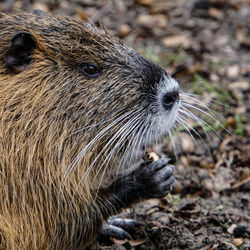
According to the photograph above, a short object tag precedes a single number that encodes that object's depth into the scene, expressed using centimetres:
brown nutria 637
